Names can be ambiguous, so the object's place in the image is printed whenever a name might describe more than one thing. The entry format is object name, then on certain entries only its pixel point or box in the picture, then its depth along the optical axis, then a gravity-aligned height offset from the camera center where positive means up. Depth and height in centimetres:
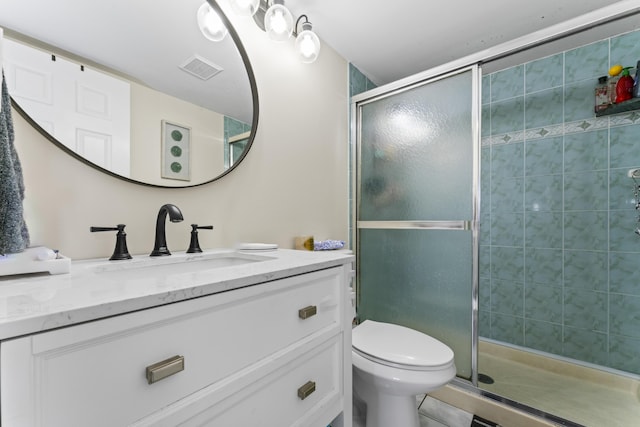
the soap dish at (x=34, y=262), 58 -11
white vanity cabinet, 35 -26
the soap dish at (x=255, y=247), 113 -14
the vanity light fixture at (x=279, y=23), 113 +86
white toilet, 112 -65
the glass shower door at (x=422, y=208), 149 +3
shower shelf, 159 +63
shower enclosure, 152 +2
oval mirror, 76 +41
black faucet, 91 -8
